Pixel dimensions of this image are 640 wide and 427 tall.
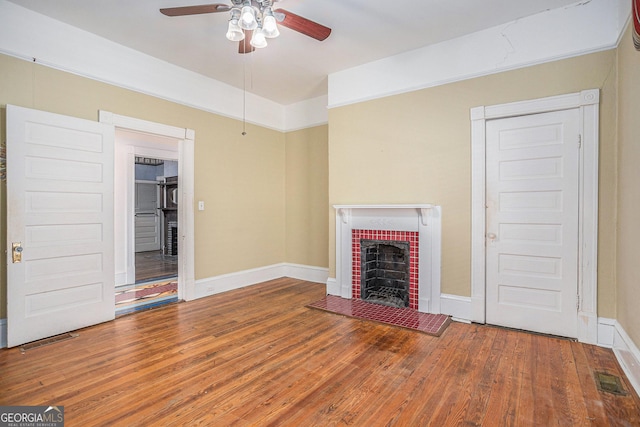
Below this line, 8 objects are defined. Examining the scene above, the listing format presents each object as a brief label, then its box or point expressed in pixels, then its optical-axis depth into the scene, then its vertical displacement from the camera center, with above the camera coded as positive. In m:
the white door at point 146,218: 8.88 -0.27
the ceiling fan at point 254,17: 2.32 +1.49
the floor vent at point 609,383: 2.13 -1.22
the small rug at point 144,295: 4.00 -1.23
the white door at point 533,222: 2.96 -0.13
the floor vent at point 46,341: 2.80 -1.23
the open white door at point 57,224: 2.83 -0.15
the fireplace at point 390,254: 3.66 -0.57
